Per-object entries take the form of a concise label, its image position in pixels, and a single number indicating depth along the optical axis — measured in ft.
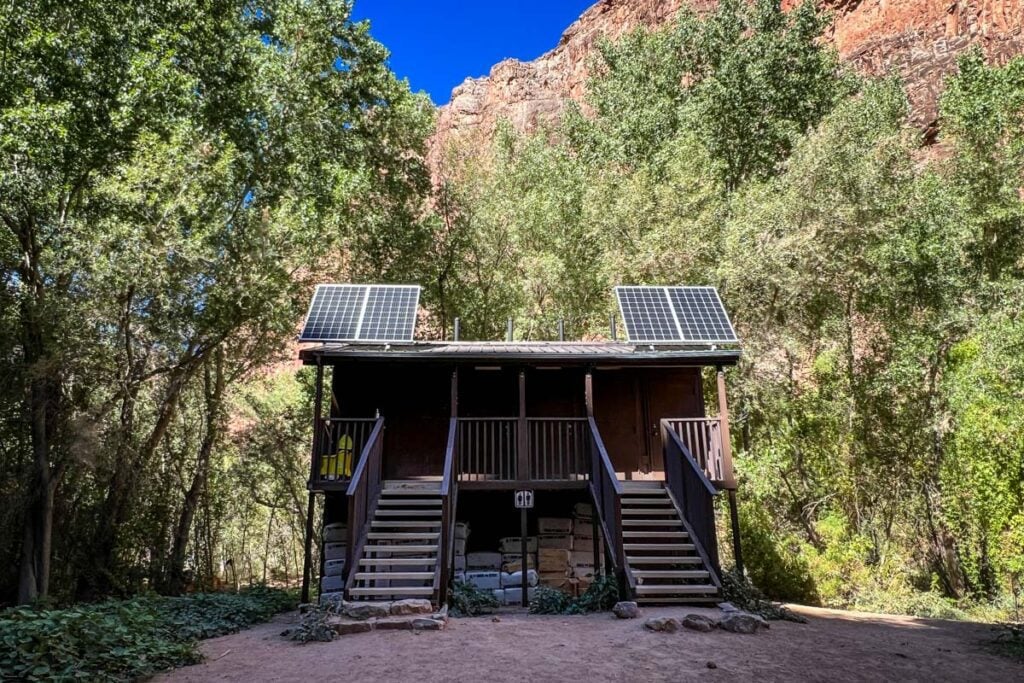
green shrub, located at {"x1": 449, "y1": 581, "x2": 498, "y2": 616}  30.80
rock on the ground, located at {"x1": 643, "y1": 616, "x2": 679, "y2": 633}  24.41
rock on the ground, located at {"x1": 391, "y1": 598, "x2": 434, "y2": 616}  26.94
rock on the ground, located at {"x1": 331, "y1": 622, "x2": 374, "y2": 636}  25.49
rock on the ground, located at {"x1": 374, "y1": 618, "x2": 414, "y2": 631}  25.90
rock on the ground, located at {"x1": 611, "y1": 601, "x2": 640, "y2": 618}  27.14
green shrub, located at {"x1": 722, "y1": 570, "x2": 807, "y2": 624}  28.55
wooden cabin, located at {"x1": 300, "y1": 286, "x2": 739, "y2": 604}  31.37
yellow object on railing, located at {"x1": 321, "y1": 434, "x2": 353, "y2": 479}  39.73
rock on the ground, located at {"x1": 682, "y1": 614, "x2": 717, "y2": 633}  24.79
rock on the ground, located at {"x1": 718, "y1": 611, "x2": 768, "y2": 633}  24.85
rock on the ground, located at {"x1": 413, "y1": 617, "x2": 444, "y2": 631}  25.69
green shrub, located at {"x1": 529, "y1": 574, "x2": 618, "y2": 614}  30.07
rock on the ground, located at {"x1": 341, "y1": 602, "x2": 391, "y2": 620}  26.54
